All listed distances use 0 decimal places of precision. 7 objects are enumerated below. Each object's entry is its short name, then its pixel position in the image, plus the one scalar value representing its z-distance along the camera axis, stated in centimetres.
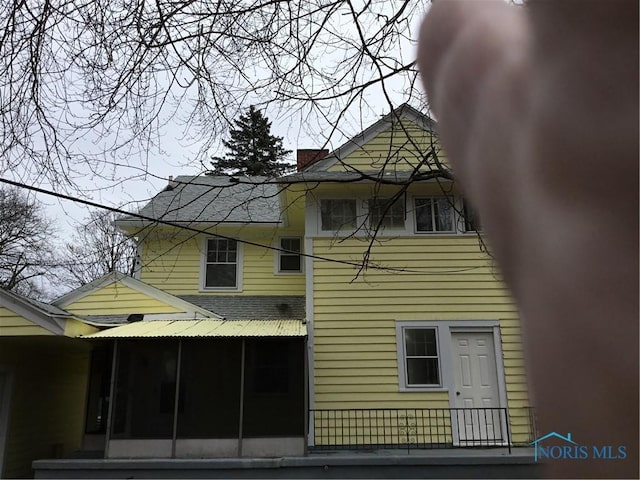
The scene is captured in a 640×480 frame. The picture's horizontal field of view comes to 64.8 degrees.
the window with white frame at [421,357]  1023
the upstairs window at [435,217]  1105
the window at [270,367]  973
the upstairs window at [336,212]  1091
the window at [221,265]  1288
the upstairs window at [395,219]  1102
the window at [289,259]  1308
